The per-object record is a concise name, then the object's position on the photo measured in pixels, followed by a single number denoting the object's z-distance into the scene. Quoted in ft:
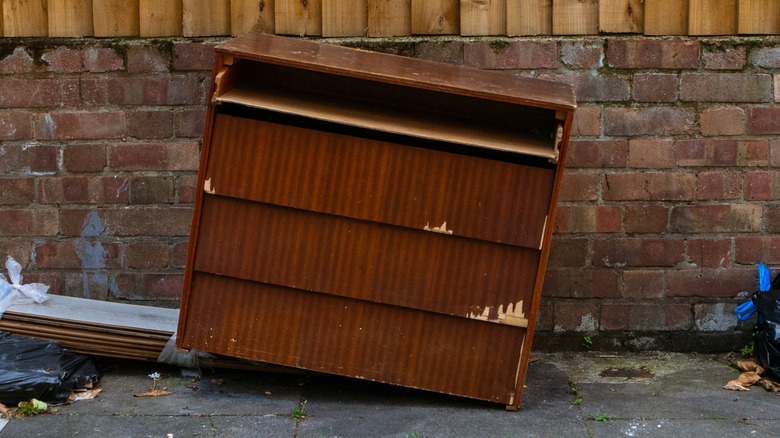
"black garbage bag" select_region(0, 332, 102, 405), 12.18
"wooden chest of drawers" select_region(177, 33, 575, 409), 11.82
